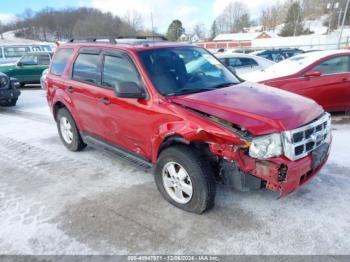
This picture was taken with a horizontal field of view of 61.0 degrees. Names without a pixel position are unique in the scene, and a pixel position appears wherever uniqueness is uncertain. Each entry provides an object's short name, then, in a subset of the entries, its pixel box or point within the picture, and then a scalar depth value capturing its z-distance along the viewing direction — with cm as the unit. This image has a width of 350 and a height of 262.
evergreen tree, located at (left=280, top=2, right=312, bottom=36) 7556
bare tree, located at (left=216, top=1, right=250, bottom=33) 11038
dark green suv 1364
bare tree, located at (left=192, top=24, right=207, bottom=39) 10035
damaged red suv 275
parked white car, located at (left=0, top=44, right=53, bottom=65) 1658
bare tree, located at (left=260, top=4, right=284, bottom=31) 10612
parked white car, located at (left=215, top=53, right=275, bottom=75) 998
